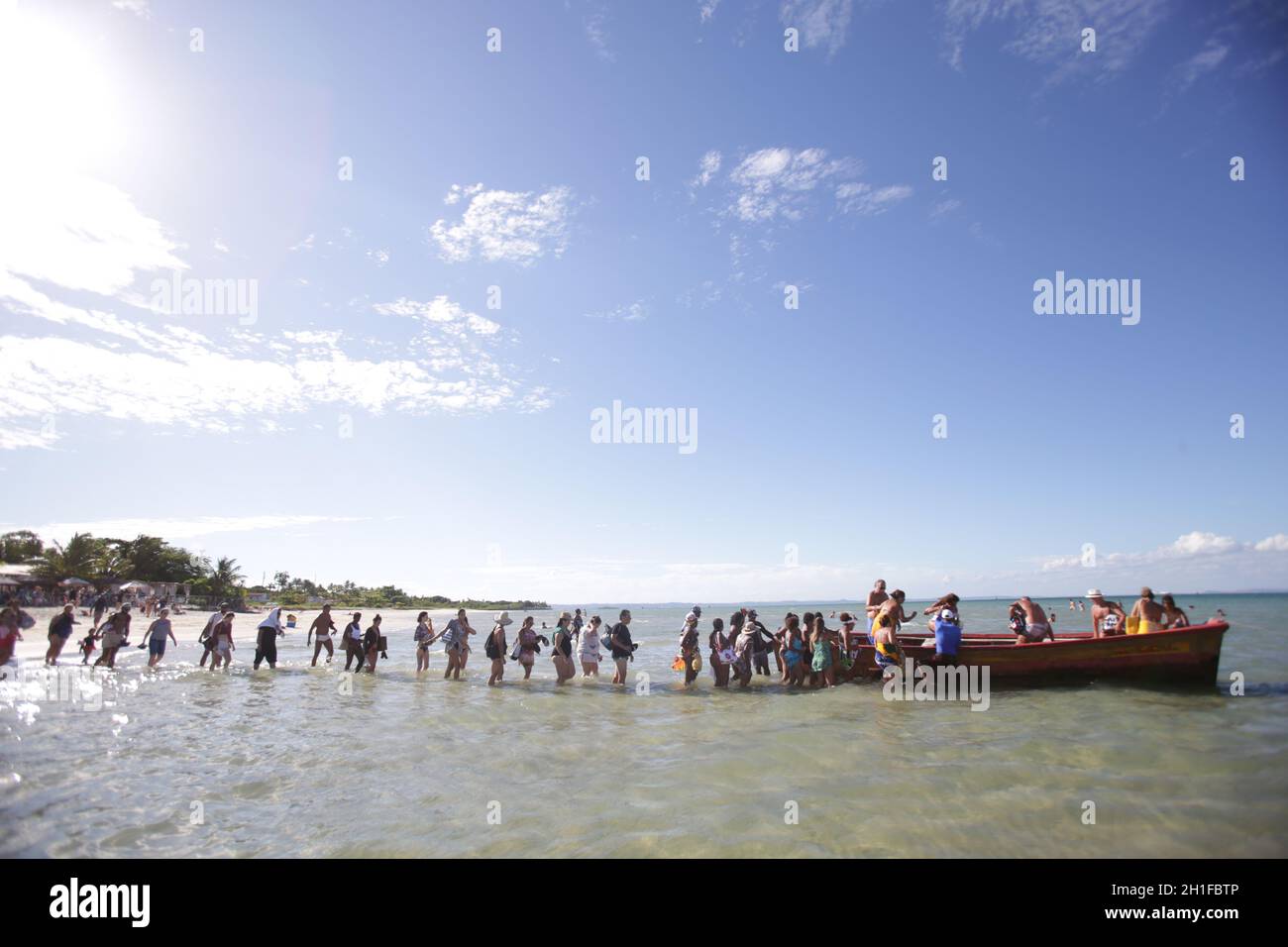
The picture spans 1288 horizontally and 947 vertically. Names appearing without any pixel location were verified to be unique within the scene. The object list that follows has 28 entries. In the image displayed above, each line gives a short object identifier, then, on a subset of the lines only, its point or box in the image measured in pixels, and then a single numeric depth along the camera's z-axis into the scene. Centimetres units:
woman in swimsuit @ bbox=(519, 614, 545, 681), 1728
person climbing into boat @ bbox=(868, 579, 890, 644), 1454
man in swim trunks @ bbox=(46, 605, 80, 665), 1778
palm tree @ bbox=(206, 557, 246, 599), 6425
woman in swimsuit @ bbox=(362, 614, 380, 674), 1872
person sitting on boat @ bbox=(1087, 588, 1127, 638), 1580
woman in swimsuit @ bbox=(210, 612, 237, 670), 1873
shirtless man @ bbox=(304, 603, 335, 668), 1986
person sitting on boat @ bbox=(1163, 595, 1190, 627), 1423
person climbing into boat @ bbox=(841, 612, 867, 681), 1622
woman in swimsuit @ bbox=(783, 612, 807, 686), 1602
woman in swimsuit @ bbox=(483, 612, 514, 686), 1659
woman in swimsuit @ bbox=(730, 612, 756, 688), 1606
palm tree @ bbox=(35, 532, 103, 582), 5165
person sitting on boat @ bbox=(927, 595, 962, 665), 1341
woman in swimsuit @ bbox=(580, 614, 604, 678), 1709
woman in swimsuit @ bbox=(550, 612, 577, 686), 1688
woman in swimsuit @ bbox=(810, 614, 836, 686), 1570
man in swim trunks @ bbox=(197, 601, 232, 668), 1878
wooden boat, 1305
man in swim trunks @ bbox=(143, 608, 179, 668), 1800
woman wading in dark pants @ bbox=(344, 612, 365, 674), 1823
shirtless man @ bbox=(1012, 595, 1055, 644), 1498
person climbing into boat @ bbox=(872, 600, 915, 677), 1301
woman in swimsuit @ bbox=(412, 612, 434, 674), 1870
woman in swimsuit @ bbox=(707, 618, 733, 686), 1606
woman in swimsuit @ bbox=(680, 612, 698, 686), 1609
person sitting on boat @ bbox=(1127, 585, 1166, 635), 1416
